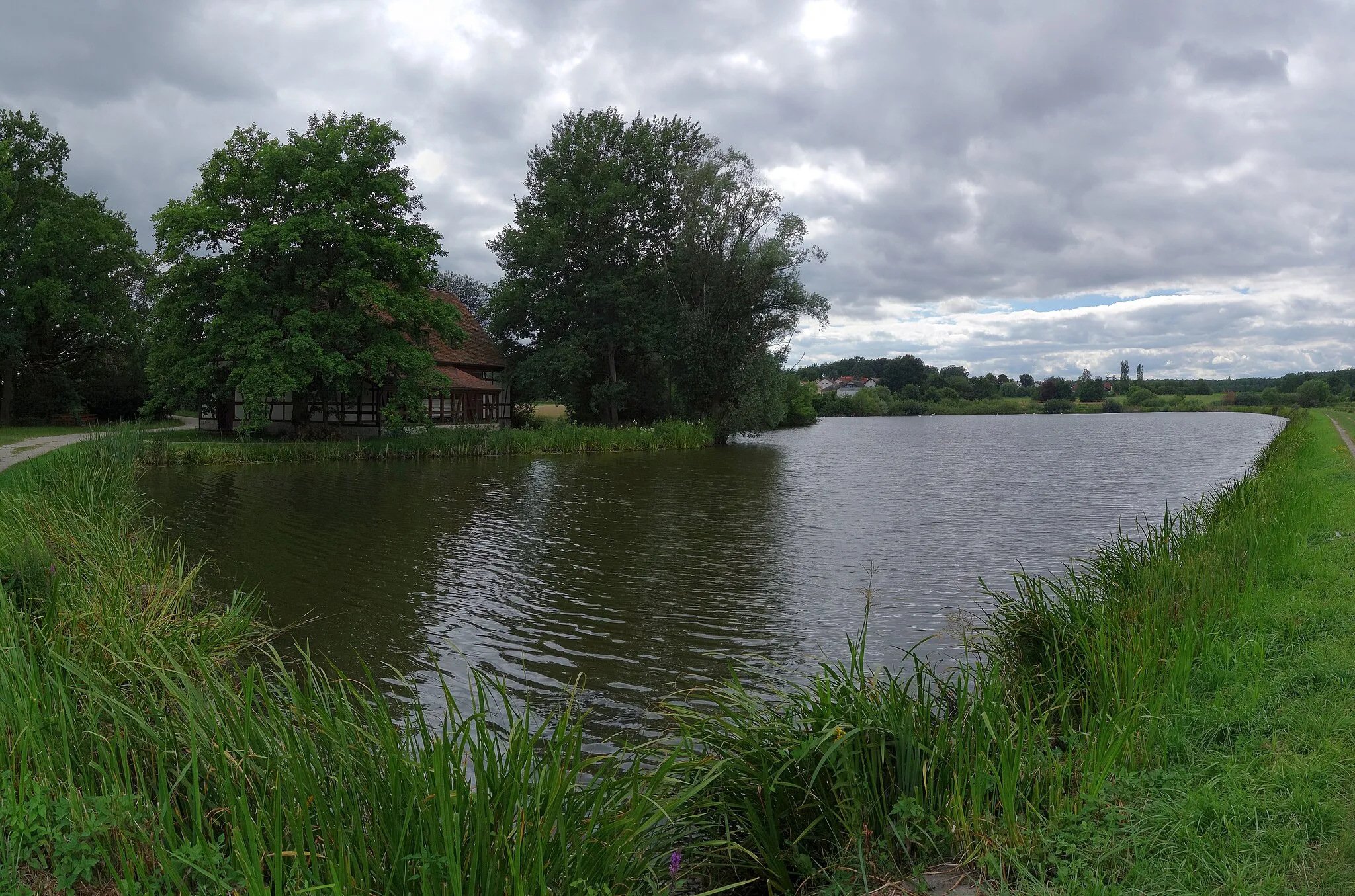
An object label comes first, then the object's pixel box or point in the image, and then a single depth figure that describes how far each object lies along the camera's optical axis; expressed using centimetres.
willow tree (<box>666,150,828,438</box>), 3816
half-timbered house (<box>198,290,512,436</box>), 3434
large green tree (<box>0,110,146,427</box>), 3338
